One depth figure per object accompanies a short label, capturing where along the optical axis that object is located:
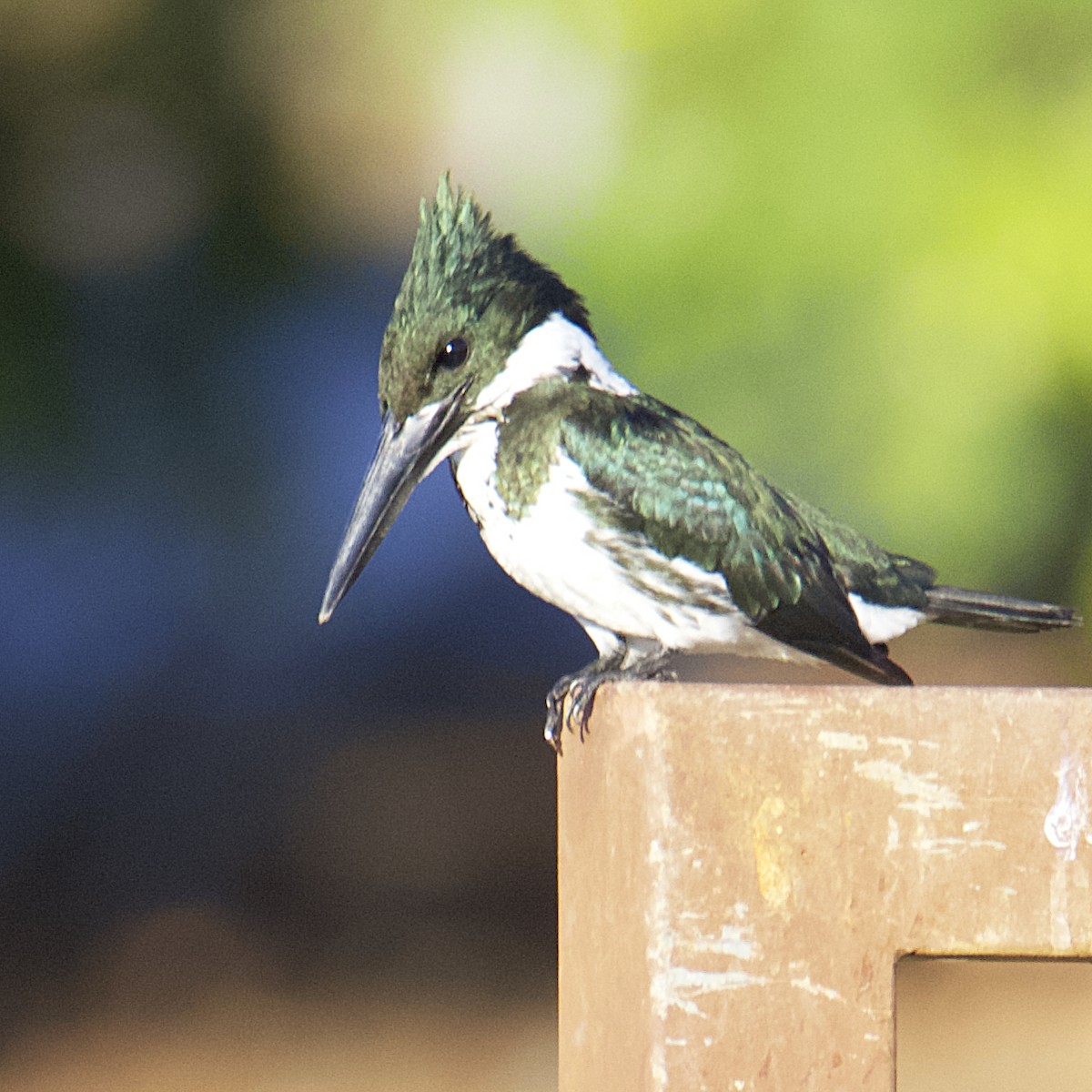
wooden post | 8.46
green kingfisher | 8.63
